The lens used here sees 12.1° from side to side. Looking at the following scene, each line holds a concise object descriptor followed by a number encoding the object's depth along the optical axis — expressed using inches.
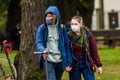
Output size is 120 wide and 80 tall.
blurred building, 2024.5
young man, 344.2
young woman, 363.7
